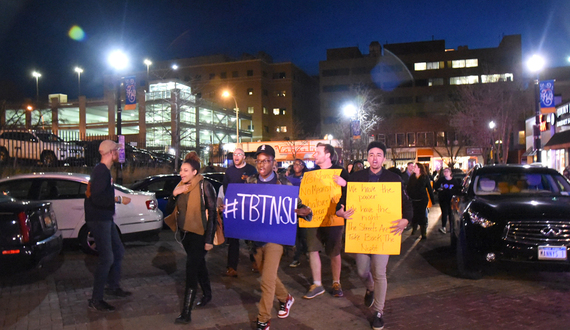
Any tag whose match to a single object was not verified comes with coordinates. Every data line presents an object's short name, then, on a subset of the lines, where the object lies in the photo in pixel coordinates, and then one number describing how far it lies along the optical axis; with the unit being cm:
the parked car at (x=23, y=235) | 571
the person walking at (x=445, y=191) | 1148
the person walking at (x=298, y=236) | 721
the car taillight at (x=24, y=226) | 582
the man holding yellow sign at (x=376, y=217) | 468
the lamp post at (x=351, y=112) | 2732
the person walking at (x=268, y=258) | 439
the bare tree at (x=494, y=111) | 3759
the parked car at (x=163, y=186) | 1155
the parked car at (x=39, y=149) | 1725
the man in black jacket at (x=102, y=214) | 514
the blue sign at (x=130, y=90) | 1775
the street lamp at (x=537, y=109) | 1694
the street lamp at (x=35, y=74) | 4675
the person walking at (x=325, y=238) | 550
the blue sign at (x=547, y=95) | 1769
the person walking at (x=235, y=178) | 700
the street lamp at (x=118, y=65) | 1632
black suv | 589
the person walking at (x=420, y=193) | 1045
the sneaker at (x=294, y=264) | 772
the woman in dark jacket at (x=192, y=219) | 477
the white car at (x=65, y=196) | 846
